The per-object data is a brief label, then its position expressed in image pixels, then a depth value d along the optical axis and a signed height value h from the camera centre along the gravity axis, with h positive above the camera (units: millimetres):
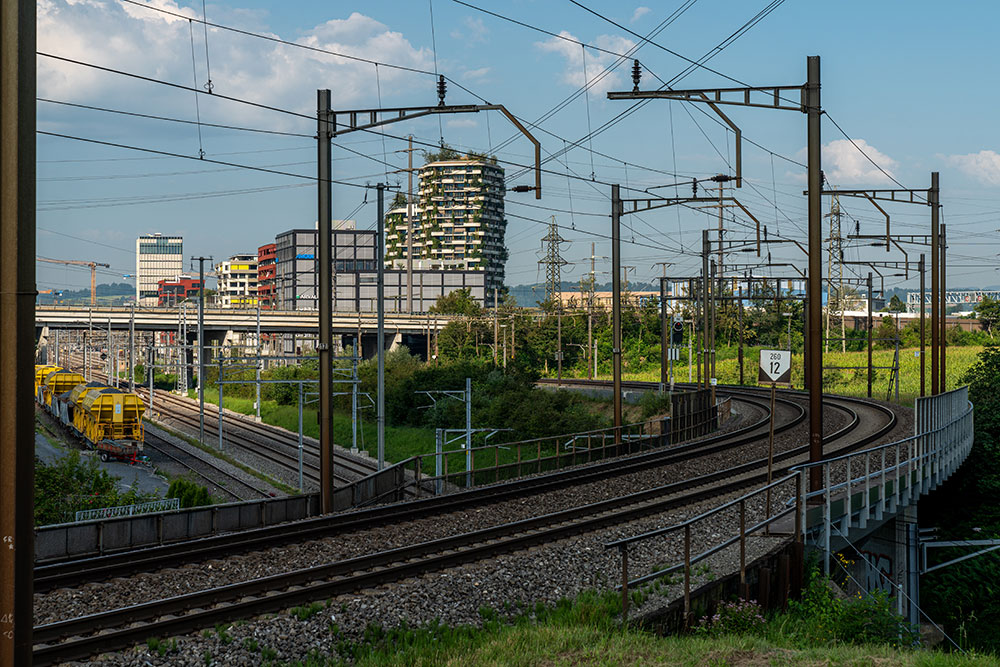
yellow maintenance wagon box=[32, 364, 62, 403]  70938 -3600
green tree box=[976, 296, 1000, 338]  95812 +446
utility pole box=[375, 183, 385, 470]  30578 -229
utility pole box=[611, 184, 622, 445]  35031 +968
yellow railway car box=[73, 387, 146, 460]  48188 -5043
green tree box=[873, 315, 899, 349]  96938 -1694
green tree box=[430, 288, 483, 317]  119625 +2084
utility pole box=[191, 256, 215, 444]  55531 -777
